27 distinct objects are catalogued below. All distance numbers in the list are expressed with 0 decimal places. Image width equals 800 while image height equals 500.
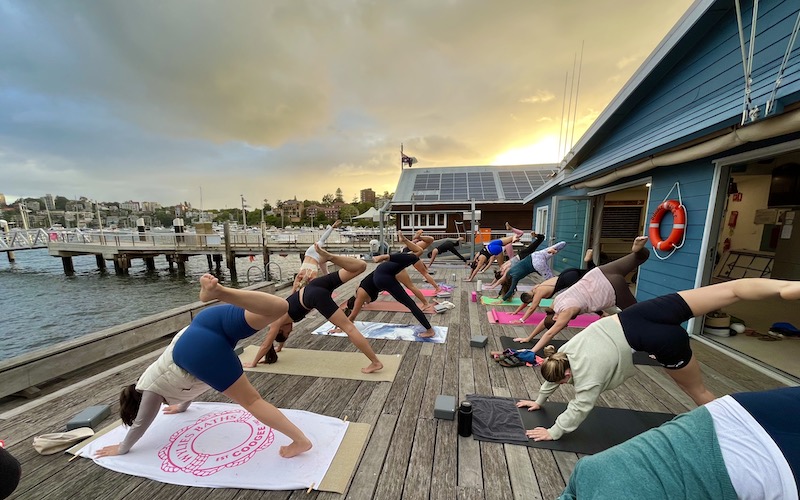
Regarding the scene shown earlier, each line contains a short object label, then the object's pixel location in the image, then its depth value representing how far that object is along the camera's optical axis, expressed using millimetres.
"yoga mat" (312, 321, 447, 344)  4250
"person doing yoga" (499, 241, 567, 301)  5070
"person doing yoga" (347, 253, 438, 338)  4027
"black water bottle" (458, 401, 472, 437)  2250
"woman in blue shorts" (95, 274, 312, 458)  1837
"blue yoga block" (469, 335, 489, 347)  3842
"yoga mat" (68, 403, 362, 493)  1918
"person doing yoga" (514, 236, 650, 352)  3371
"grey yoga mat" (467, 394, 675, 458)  2184
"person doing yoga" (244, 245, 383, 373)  3145
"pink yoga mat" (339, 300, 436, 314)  5613
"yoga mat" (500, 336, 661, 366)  3416
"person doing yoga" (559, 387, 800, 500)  843
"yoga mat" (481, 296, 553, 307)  5911
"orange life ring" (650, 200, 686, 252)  4066
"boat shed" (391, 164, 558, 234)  17953
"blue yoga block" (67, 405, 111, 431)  2379
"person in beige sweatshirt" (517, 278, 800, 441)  1893
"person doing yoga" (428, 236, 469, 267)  8491
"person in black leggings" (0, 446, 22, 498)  1490
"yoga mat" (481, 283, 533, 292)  7195
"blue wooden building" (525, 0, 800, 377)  2930
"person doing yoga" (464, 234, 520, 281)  7418
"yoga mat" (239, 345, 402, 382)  3268
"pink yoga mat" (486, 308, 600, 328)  4789
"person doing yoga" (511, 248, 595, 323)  4188
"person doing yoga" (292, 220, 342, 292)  3654
